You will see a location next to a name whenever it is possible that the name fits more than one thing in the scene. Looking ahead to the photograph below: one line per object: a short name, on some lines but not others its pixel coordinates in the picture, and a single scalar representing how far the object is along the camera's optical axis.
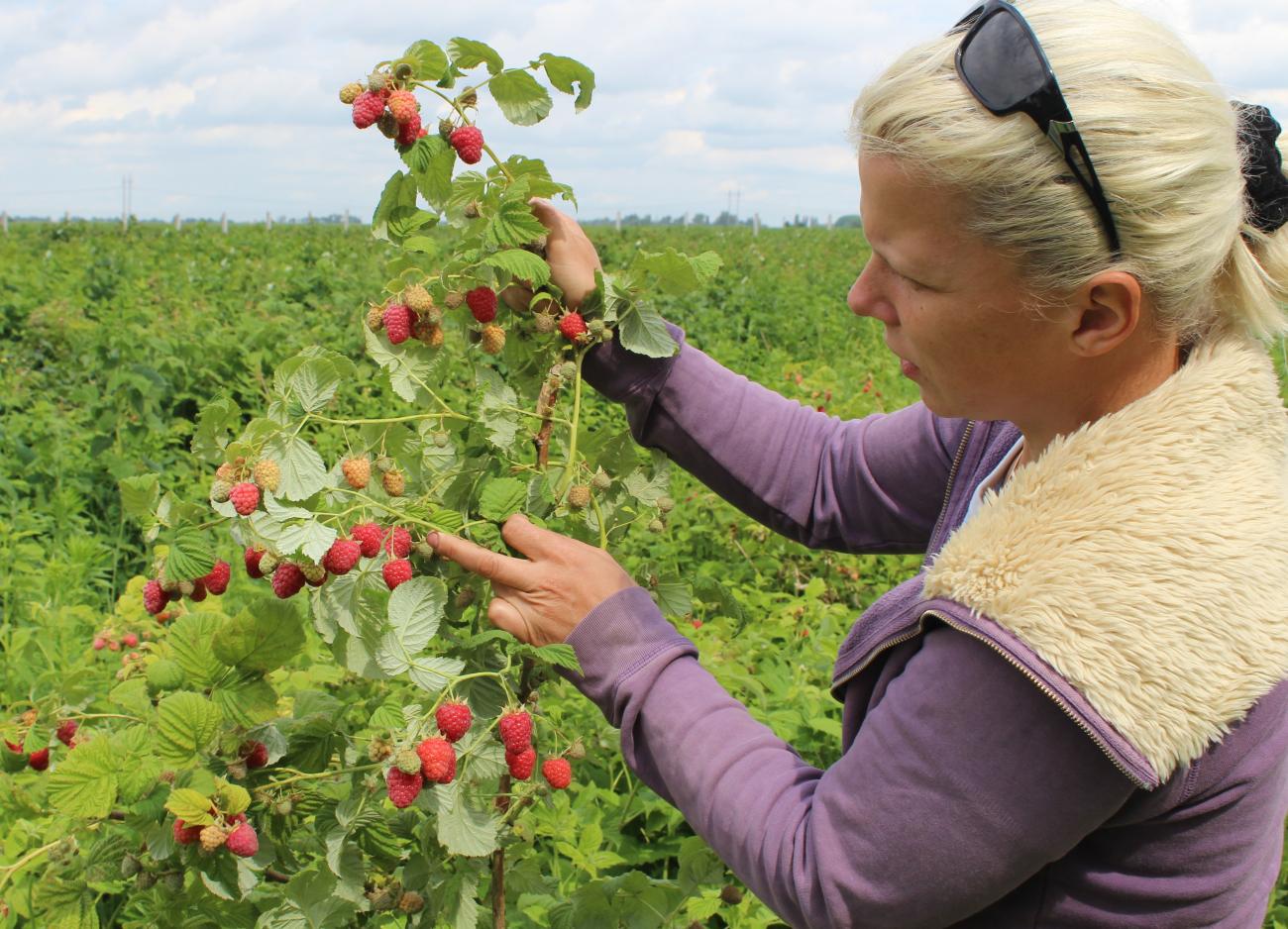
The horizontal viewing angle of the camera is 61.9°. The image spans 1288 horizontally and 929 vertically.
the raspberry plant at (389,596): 1.20
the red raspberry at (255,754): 1.31
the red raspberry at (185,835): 1.20
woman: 1.02
